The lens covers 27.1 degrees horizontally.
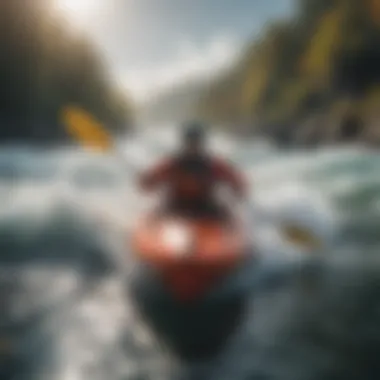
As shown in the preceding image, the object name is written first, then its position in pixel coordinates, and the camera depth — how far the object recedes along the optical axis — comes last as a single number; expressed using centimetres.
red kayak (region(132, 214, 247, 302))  213
